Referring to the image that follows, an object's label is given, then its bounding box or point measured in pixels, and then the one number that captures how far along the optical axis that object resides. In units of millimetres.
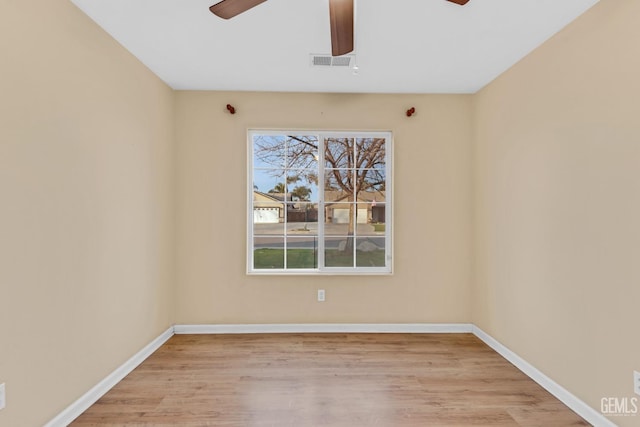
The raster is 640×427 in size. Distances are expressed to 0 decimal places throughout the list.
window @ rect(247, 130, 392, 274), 3498
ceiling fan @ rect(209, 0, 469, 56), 1604
